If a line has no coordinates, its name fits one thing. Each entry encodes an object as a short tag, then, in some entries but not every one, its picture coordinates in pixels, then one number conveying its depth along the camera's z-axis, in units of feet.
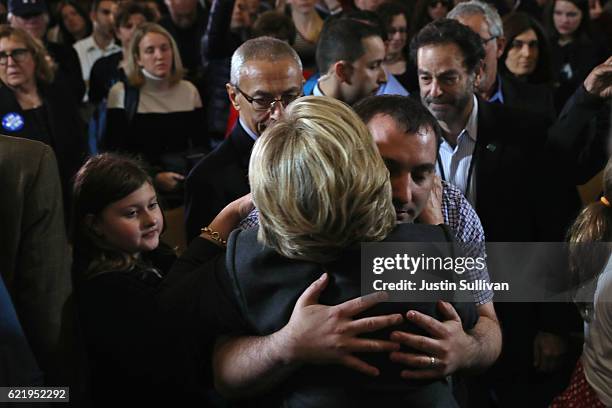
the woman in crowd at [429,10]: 18.30
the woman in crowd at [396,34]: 16.60
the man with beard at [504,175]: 9.21
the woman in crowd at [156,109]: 14.93
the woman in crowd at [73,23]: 23.25
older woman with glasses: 14.43
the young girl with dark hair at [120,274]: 6.21
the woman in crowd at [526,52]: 14.85
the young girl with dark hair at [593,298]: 7.03
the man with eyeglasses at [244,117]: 8.75
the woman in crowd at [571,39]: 17.54
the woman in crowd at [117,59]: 17.94
